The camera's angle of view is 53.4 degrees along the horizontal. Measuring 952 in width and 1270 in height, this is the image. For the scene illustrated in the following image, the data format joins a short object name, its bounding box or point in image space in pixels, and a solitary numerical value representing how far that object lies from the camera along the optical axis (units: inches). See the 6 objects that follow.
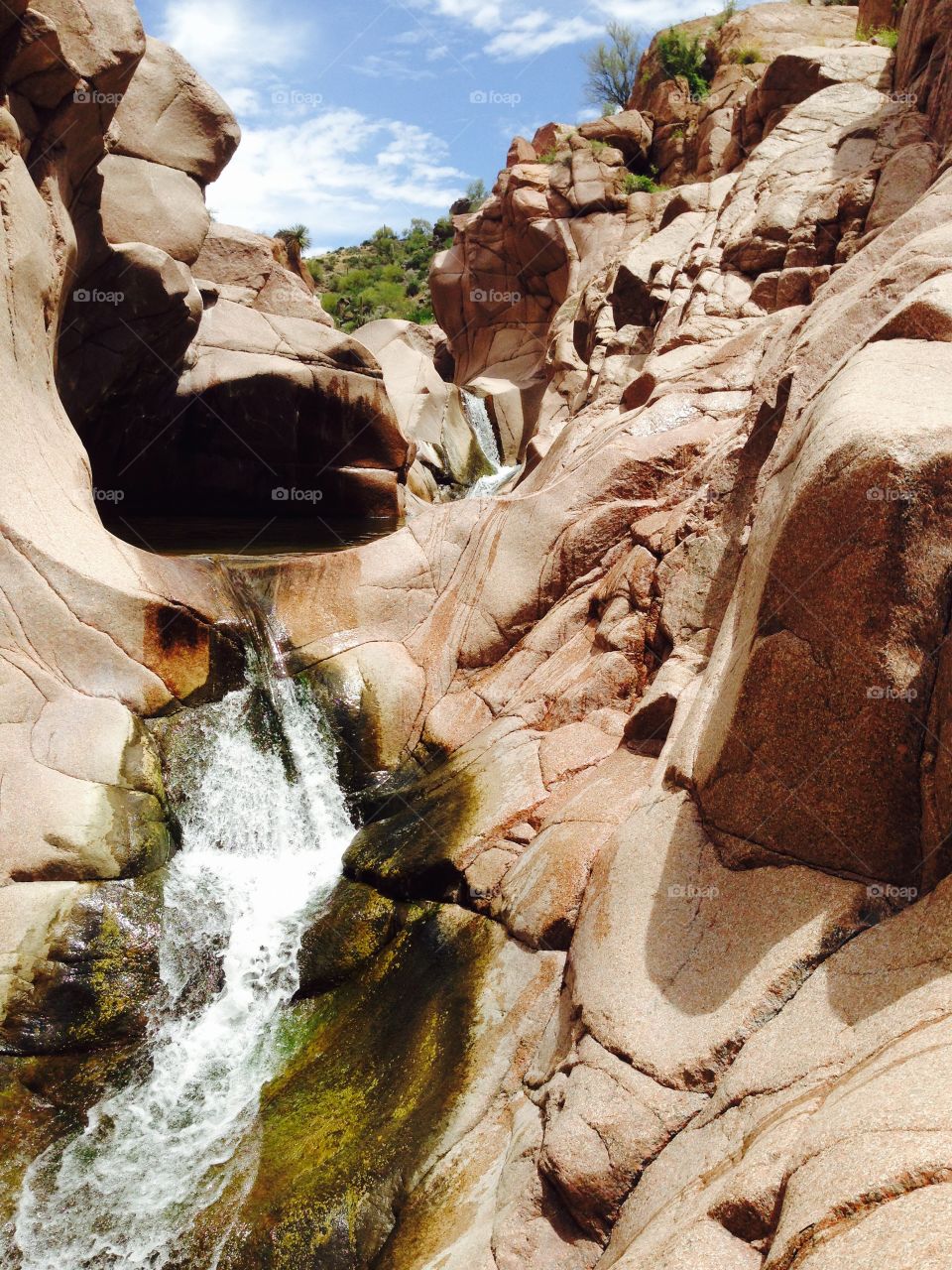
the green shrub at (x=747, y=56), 893.2
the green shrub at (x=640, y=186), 959.6
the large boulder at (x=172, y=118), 580.1
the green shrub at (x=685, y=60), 999.6
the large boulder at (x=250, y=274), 722.8
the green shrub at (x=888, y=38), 594.2
